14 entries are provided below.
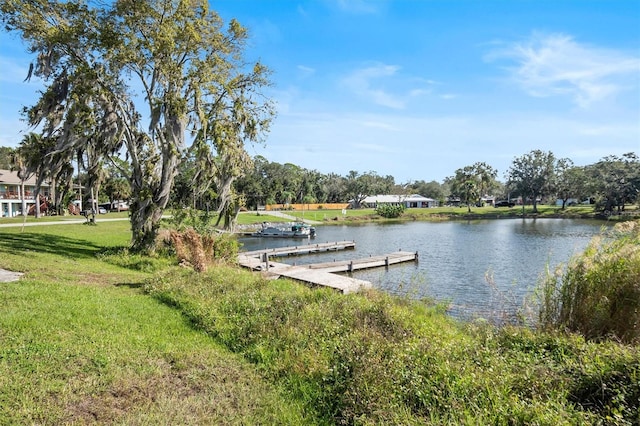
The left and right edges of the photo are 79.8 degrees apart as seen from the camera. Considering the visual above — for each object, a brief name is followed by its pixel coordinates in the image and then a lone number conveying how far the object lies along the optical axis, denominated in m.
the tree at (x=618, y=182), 64.75
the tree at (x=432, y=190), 129.85
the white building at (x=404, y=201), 106.56
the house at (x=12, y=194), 48.38
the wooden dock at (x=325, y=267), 14.69
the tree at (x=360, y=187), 103.00
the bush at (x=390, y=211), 74.00
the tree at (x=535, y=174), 82.12
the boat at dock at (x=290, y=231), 45.62
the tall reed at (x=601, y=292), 6.10
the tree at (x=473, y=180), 83.19
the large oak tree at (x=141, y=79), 15.02
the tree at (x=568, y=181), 80.19
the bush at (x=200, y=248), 11.69
